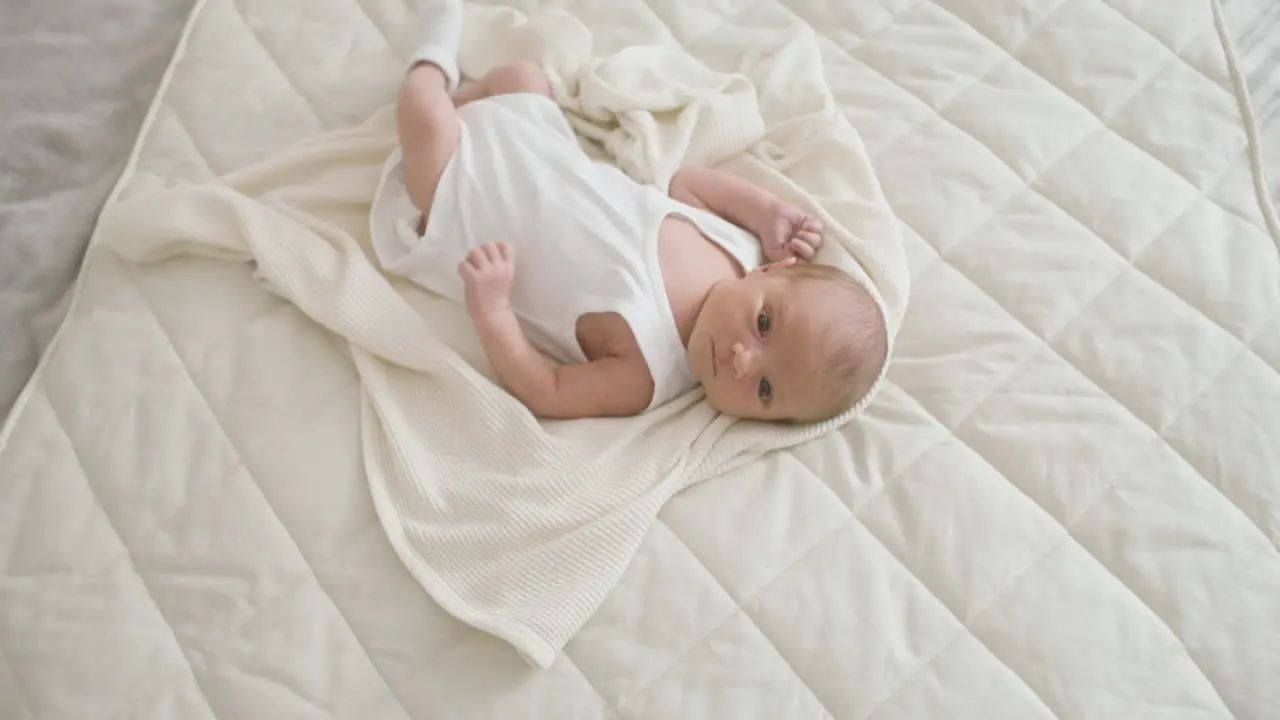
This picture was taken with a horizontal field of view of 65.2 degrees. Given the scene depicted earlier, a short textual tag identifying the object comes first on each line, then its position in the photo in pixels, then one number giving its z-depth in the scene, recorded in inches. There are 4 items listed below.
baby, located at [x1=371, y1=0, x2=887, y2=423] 36.9
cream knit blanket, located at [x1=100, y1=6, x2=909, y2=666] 33.5
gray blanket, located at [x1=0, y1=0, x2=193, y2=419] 39.1
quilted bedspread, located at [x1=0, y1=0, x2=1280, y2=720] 31.4
